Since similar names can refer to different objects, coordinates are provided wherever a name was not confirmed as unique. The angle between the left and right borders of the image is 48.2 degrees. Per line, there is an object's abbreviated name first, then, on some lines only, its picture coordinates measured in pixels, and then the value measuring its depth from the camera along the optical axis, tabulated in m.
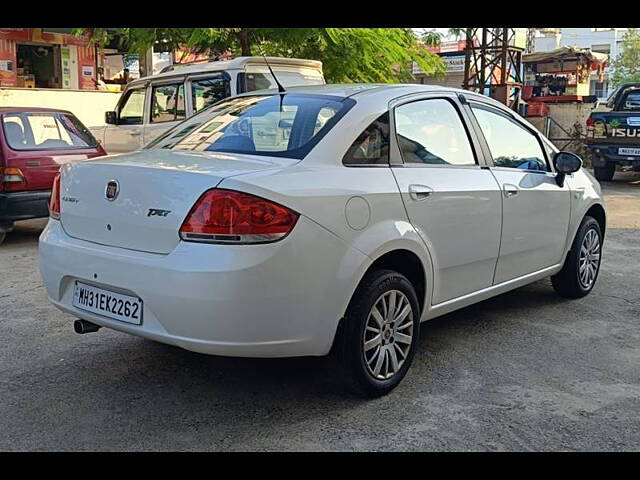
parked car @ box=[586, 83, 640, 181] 13.85
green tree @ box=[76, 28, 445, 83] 11.64
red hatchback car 7.73
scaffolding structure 21.59
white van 9.28
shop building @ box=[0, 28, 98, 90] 17.59
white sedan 3.16
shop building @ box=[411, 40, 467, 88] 30.69
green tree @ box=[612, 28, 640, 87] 44.19
